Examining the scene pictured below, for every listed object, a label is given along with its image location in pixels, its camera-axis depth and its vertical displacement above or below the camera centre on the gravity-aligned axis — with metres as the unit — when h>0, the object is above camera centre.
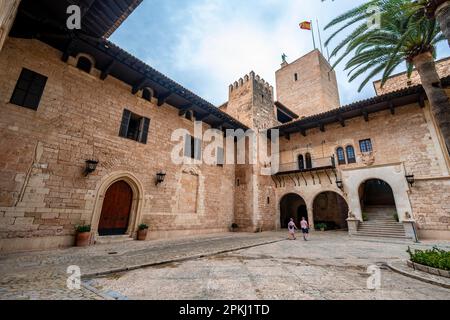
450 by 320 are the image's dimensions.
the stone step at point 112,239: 7.55 -1.22
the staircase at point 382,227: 10.94 -0.59
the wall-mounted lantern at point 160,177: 9.77 +1.64
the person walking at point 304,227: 10.08 -0.64
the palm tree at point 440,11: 4.66 +5.12
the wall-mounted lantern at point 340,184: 13.54 +2.17
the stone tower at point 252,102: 16.41 +9.80
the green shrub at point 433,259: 3.74 -0.82
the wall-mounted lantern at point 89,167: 7.43 +1.54
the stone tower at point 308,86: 24.03 +16.92
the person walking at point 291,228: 10.18 -0.72
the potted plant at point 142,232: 8.66 -0.98
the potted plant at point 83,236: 6.84 -0.98
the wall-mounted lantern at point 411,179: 11.07 +2.18
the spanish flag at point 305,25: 24.42 +23.47
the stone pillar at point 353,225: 12.09 -0.56
